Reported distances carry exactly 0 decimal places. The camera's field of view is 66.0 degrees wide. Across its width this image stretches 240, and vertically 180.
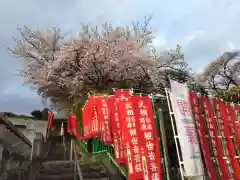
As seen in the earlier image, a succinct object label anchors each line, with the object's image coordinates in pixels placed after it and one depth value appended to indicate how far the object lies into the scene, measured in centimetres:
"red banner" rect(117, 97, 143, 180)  483
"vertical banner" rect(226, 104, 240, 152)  599
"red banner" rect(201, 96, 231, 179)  525
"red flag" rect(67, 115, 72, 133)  1160
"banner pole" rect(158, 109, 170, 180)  498
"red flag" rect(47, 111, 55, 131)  1291
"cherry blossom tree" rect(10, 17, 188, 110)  1196
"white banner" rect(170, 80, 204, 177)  453
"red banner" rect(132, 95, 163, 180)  484
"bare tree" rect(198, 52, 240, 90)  1577
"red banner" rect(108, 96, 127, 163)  533
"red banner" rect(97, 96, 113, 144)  569
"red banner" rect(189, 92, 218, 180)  502
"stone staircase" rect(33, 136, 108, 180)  660
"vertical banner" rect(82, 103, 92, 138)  702
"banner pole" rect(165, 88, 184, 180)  457
